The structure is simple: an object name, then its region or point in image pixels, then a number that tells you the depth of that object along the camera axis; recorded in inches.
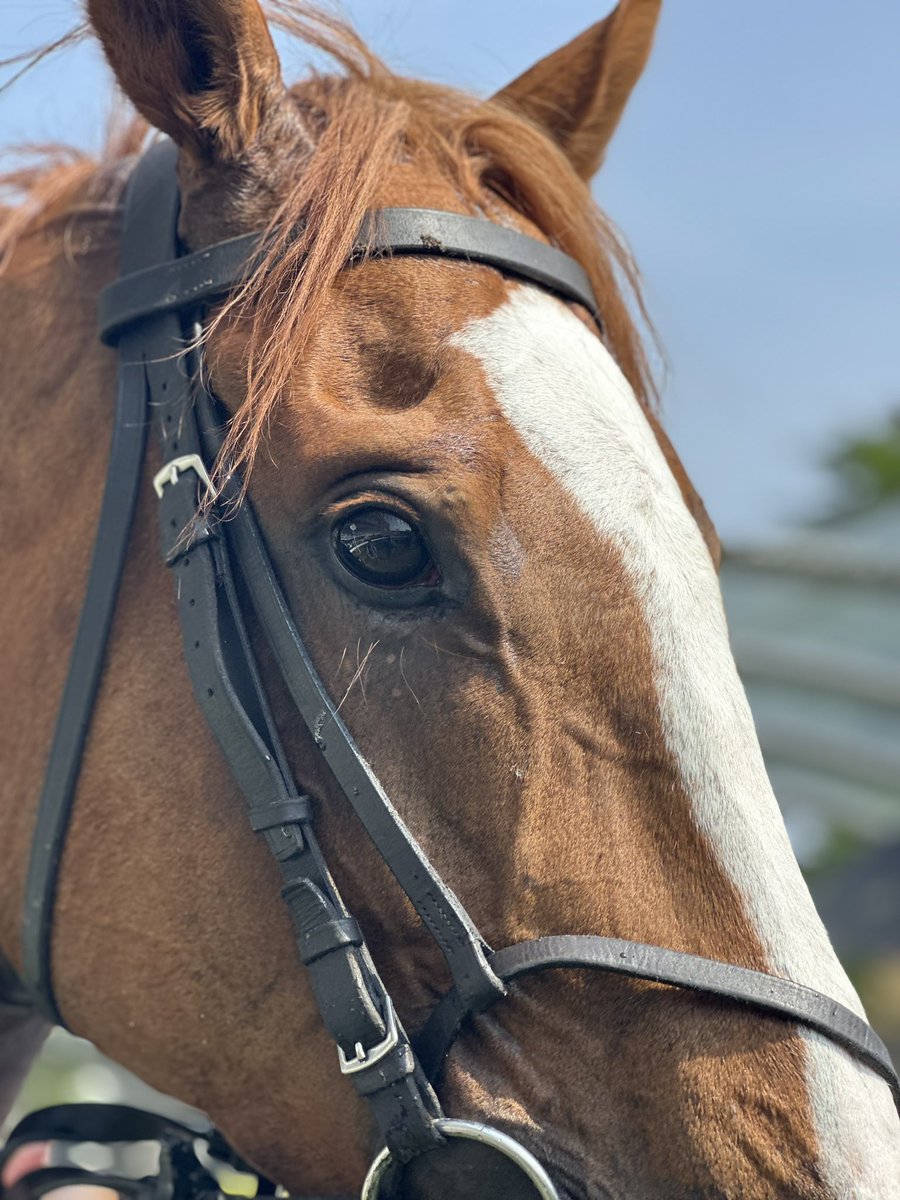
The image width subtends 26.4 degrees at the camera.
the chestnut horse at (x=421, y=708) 25.9
